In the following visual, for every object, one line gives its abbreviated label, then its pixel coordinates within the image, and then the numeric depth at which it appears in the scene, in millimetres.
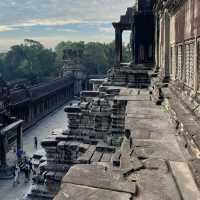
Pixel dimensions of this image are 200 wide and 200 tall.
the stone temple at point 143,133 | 4199
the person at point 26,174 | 17589
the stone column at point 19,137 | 22667
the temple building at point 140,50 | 16531
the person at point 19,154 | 20858
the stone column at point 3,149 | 19688
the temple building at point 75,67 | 56656
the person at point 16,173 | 17284
